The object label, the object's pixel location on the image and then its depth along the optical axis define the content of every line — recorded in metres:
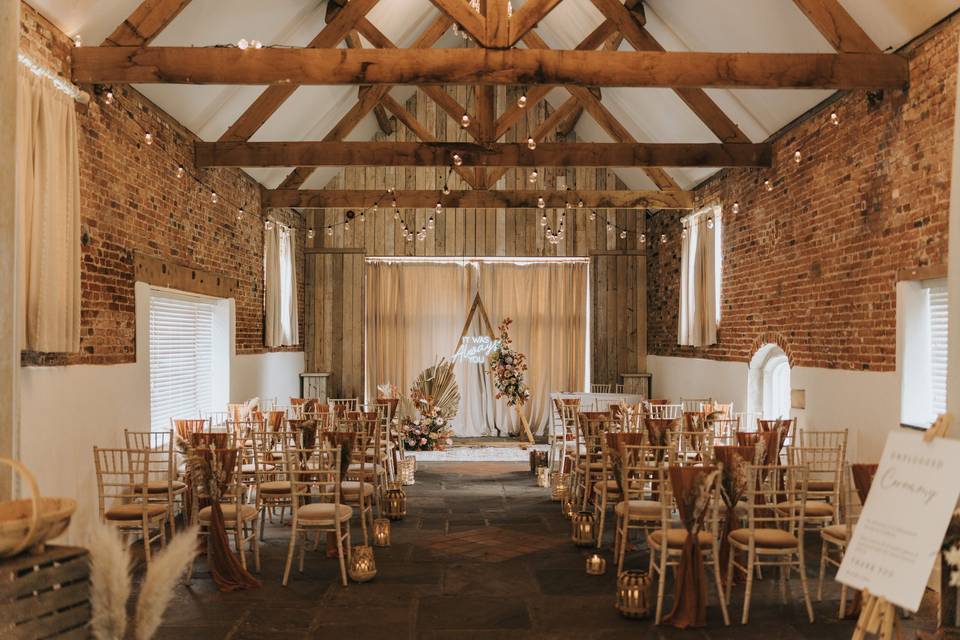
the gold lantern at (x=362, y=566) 5.85
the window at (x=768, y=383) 9.66
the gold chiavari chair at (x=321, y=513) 5.79
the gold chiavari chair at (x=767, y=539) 5.03
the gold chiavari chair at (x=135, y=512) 5.72
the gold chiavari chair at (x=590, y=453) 7.96
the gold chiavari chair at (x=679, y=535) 5.07
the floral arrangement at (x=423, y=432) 12.52
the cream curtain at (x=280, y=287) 12.41
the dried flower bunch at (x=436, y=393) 12.85
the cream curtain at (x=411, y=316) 15.19
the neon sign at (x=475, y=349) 15.17
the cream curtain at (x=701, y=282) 11.18
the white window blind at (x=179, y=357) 8.80
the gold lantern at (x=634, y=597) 5.07
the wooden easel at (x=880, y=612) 2.50
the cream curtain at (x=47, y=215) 5.59
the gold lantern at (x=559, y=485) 8.65
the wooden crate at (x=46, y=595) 1.73
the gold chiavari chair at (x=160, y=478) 5.97
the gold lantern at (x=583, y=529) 6.86
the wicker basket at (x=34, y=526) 1.78
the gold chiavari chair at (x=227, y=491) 5.78
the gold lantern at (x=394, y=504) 7.86
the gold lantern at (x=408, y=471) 9.88
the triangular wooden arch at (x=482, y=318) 15.08
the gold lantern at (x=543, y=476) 9.62
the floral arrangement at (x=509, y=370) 12.90
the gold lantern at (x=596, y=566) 6.05
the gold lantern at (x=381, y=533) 6.83
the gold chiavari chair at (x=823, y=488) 5.63
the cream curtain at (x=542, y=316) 15.17
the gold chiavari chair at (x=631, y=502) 5.96
